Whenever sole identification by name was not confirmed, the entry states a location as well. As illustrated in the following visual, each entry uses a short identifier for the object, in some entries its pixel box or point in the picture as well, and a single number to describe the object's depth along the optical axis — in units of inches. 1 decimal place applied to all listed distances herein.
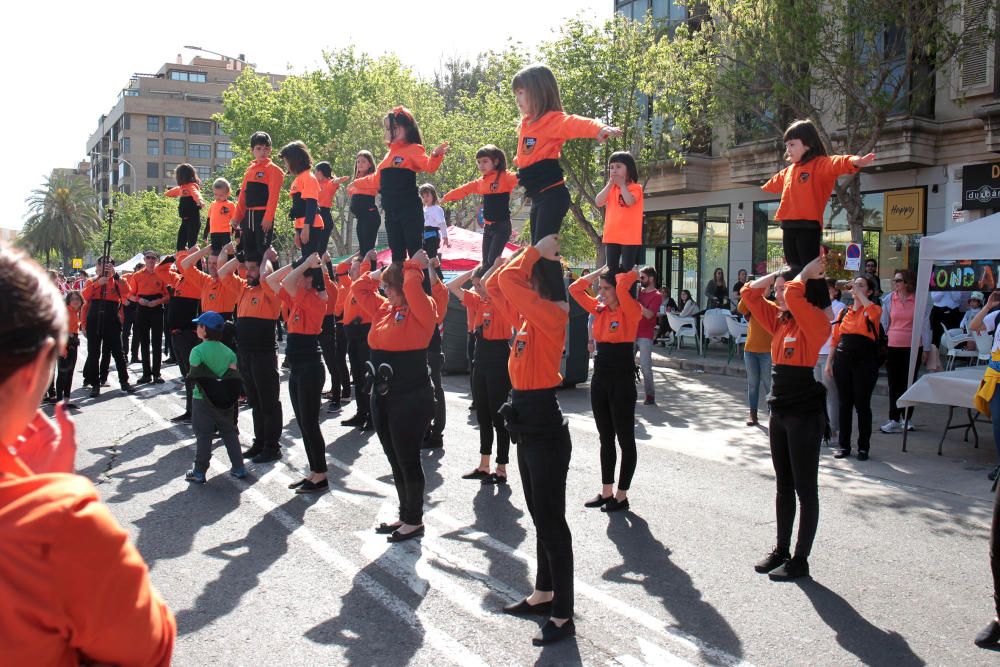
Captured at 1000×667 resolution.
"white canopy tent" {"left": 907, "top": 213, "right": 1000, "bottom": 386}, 397.1
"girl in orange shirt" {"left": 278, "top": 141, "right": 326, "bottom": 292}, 367.2
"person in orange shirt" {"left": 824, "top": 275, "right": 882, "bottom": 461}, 360.8
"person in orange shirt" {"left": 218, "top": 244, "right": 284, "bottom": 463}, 344.8
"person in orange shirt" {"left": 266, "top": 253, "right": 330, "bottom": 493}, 292.8
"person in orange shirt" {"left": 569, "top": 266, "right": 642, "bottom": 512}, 272.4
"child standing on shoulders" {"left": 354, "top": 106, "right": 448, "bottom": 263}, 309.7
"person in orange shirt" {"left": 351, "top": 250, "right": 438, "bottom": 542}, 238.4
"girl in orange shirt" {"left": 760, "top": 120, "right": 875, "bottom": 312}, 223.3
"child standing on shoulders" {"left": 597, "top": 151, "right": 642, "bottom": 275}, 294.7
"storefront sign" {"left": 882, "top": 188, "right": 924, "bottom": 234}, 824.9
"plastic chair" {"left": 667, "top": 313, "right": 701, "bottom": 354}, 770.2
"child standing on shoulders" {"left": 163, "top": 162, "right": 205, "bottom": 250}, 480.1
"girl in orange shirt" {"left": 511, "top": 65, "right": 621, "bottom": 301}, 214.5
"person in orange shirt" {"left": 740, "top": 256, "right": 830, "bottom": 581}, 212.1
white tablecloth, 349.1
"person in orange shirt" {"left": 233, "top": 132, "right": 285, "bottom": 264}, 374.6
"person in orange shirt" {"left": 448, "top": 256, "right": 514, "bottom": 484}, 312.0
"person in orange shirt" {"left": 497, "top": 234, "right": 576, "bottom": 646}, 175.0
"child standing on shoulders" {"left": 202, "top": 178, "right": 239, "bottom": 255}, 472.7
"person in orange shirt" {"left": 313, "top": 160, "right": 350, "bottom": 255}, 409.7
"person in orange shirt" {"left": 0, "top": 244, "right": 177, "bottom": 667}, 55.6
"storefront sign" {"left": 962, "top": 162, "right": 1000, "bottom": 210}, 752.3
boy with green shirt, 310.6
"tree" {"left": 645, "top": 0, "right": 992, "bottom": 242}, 624.1
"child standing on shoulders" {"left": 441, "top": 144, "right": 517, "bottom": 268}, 340.2
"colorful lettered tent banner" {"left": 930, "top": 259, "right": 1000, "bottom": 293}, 635.5
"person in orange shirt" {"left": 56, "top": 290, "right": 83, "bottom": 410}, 473.1
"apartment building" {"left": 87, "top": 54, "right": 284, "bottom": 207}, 4133.9
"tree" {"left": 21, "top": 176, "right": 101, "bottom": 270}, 3223.4
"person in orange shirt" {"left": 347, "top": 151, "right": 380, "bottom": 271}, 378.5
